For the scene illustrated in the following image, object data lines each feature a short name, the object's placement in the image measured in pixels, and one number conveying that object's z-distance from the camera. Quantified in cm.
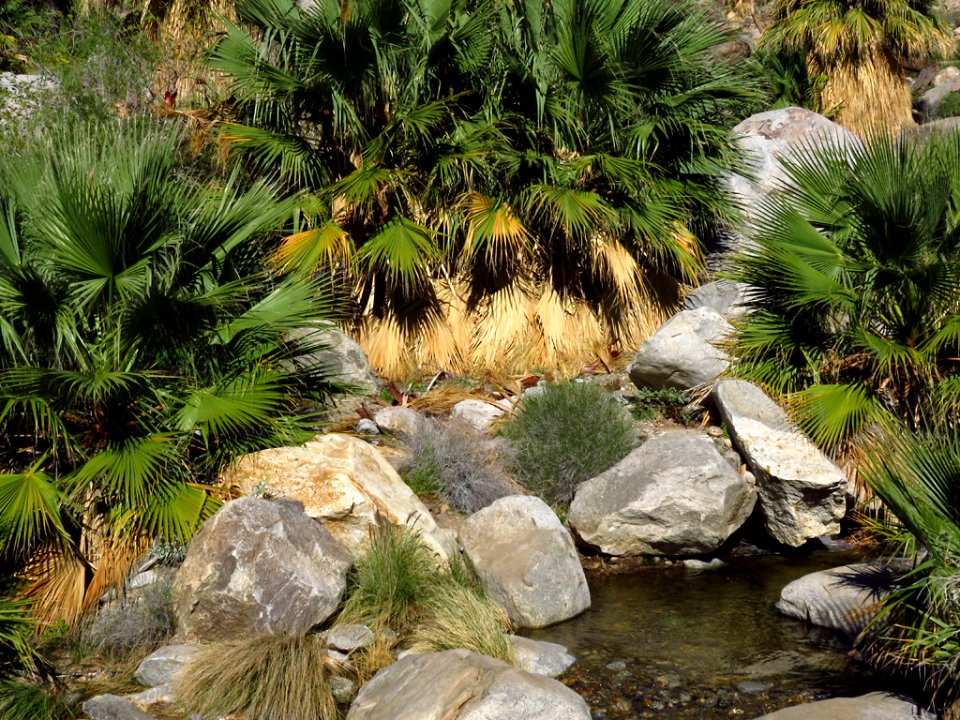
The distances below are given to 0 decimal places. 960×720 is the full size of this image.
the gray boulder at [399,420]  930
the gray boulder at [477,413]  1002
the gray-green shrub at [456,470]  863
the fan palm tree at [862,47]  1656
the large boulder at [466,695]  526
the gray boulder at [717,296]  1174
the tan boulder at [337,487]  722
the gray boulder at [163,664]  597
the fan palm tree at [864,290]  839
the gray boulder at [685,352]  1010
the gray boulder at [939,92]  2275
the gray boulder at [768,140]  1255
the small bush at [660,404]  1013
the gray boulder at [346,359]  988
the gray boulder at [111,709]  545
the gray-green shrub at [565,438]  911
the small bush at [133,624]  632
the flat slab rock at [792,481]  835
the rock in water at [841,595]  660
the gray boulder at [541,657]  630
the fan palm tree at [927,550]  500
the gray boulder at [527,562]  721
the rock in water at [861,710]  512
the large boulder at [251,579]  622
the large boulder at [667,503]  822
